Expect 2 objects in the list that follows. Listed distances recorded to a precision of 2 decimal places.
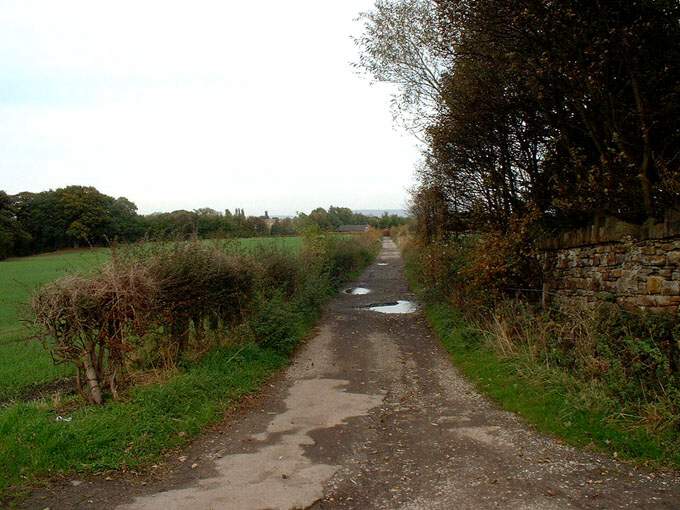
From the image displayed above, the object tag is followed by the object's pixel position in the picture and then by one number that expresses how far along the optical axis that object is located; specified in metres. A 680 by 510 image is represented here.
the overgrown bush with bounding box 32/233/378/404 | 7.25
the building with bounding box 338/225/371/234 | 111.69
